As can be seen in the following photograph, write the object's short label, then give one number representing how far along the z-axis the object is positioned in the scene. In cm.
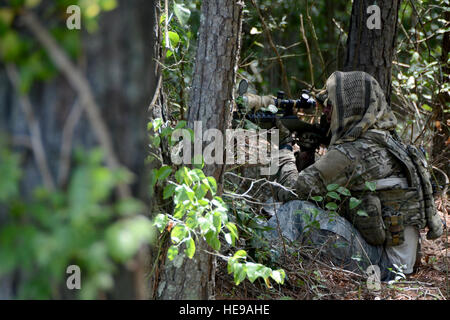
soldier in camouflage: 754
